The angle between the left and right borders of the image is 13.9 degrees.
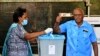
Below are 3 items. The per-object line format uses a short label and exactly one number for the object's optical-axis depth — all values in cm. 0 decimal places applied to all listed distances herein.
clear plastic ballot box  695
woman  677
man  695
